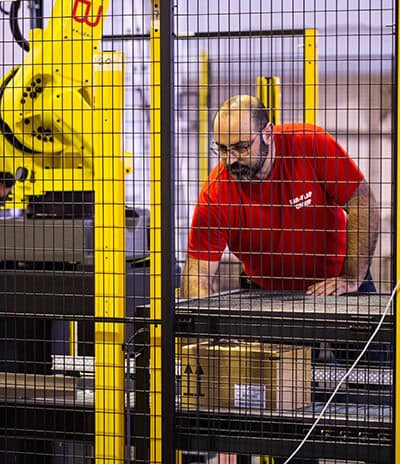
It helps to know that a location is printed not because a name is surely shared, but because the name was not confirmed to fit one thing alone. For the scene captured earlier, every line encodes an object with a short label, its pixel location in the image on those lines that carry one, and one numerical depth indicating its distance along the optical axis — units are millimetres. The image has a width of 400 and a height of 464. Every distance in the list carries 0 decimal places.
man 6742
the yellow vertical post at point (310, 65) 9630
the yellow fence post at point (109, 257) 6004
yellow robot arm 8414
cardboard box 5840
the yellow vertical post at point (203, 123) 13268
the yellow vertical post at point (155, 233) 5793
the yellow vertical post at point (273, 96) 10305
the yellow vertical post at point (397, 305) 5305
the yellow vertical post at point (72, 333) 8811
